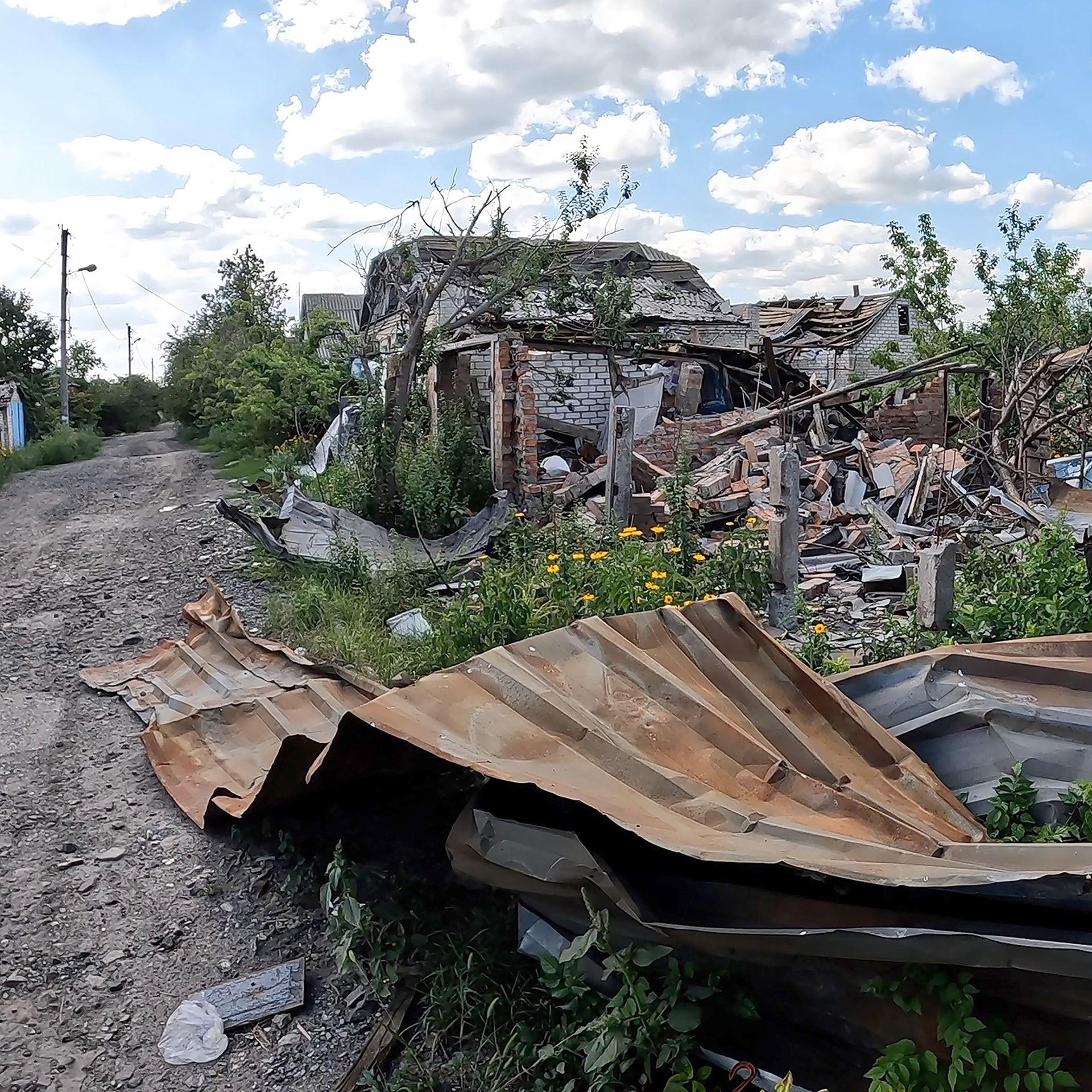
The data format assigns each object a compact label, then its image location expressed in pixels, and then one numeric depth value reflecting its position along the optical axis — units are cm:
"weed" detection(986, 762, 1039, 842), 244
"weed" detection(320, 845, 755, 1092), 210
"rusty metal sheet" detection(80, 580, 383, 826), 380
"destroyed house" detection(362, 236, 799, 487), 996
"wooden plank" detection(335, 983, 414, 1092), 255
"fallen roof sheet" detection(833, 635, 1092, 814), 262
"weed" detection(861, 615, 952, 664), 468
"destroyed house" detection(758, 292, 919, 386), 1631
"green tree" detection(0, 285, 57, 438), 2547
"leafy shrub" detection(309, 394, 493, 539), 935
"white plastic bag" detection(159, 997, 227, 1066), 273
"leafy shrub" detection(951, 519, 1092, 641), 422
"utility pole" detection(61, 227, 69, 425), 2514
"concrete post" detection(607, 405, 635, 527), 804
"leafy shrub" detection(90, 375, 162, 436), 3462
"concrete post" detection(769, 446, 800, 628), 589
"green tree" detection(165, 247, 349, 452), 1684
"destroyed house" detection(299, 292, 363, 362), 1521
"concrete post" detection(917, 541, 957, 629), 476
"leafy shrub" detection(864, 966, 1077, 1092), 168
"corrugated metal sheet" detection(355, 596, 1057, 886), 203
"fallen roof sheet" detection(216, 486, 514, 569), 799
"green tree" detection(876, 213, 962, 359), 1983
